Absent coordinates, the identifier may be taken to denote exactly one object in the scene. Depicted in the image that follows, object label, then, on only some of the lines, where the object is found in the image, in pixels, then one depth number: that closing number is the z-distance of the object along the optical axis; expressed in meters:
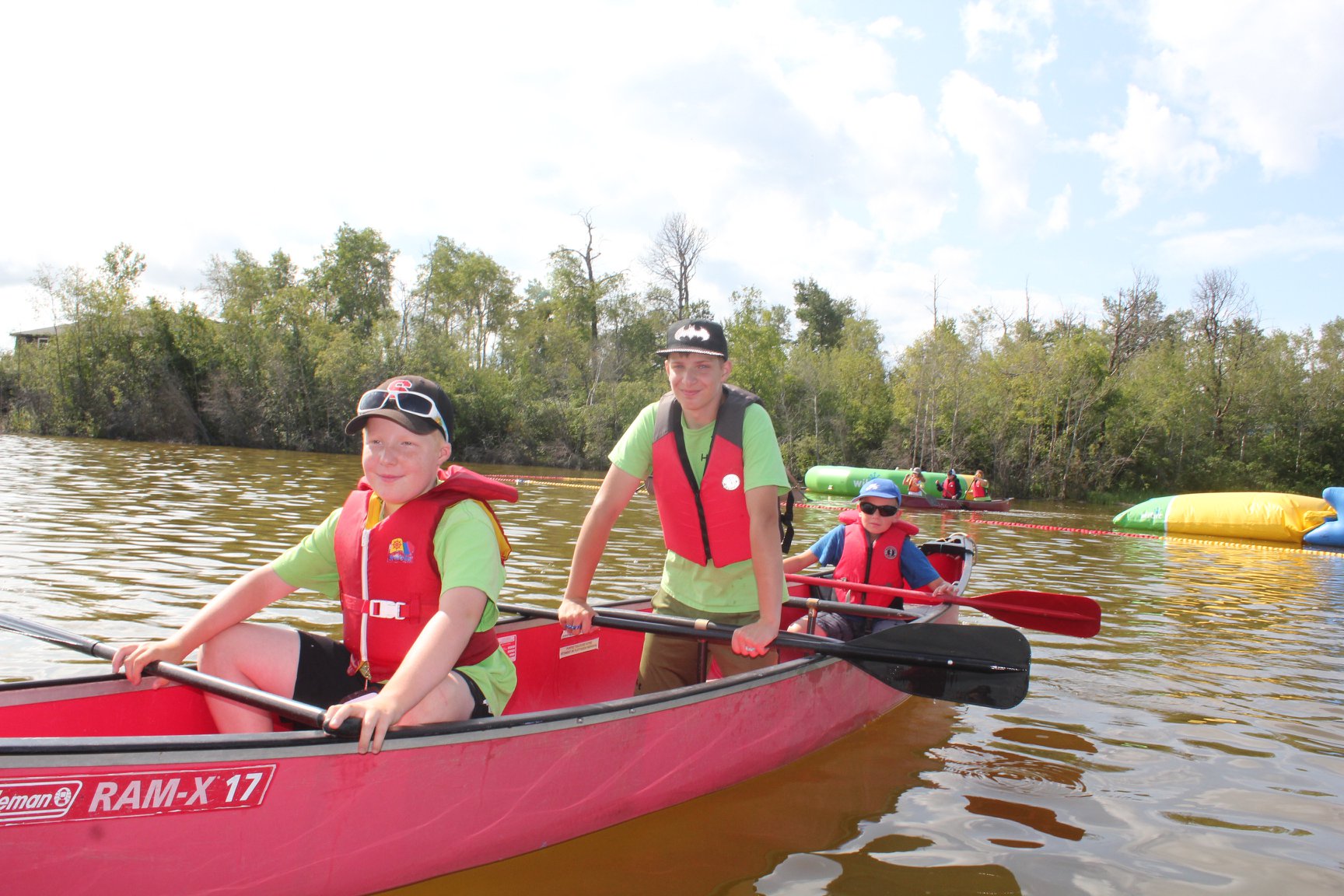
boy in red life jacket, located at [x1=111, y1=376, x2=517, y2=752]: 2.55
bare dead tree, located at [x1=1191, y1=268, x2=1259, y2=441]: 32.38
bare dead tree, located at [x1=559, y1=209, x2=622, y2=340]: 43.12
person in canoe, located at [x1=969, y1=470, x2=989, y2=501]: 21.02
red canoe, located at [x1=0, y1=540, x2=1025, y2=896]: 2.07
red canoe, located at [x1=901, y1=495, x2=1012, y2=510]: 19.86
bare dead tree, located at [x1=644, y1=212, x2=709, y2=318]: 40.59
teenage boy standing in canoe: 3.26
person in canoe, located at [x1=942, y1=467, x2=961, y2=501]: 20.80
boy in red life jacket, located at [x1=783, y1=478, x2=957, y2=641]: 5.33
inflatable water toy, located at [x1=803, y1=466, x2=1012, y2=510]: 20.03
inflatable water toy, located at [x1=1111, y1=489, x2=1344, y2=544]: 16.41
